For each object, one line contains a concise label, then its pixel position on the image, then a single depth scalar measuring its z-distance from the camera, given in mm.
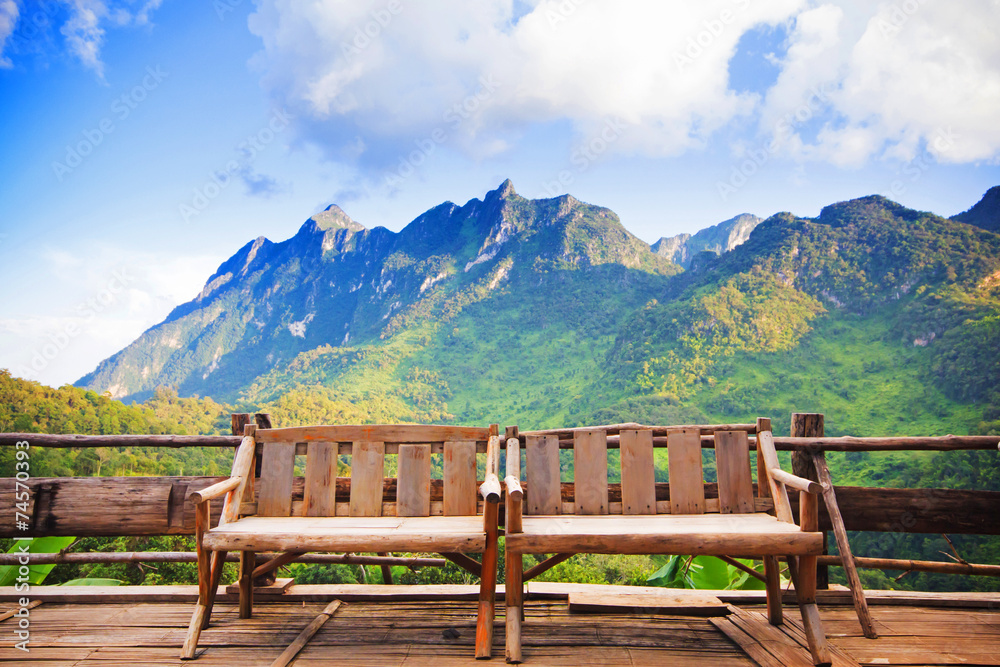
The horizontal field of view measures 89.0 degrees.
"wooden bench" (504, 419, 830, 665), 1762
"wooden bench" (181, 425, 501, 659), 2125
